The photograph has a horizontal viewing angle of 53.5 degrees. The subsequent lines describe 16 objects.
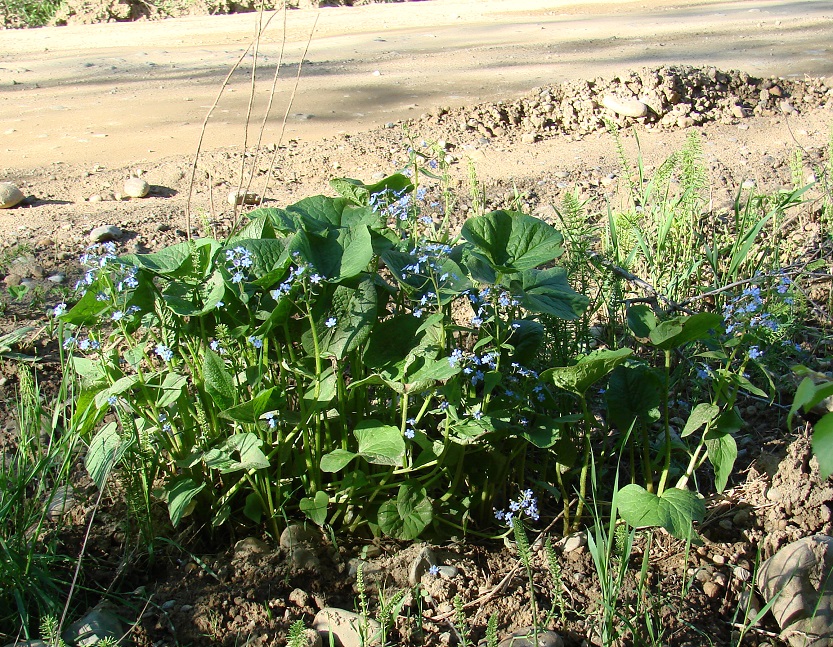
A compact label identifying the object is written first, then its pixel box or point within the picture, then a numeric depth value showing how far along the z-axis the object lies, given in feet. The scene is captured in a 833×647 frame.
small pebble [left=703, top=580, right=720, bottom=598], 6.61
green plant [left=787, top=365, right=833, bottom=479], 3.28
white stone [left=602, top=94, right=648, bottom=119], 17.11
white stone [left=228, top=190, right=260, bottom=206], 13.20
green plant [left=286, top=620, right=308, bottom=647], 4.79
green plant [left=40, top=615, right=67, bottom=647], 5.30
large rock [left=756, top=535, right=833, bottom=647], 6.27
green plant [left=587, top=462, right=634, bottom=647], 5.78
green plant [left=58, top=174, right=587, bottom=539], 6.10
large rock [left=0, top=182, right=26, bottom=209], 13.50
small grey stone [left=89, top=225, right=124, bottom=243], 11.74
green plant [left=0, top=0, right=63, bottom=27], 41.16
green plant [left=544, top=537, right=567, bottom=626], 5.57
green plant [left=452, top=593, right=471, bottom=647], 5.33
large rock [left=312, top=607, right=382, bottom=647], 6.04
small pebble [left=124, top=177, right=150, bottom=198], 14.35
